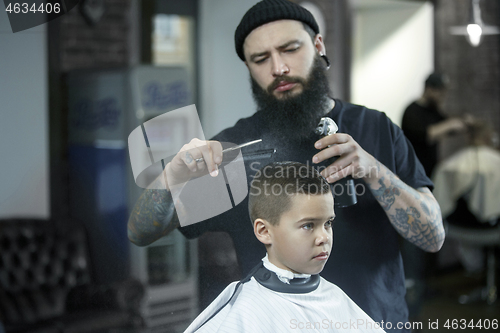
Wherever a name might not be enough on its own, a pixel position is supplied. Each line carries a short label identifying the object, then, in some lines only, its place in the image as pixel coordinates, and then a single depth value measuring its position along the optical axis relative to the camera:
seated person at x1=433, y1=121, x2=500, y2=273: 5.03
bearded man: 2.11
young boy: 2.04
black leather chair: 2.33
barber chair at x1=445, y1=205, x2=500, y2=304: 5.10
